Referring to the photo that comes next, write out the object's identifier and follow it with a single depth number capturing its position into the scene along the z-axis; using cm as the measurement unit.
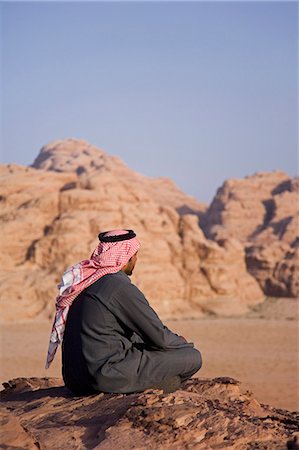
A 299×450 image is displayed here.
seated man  460
